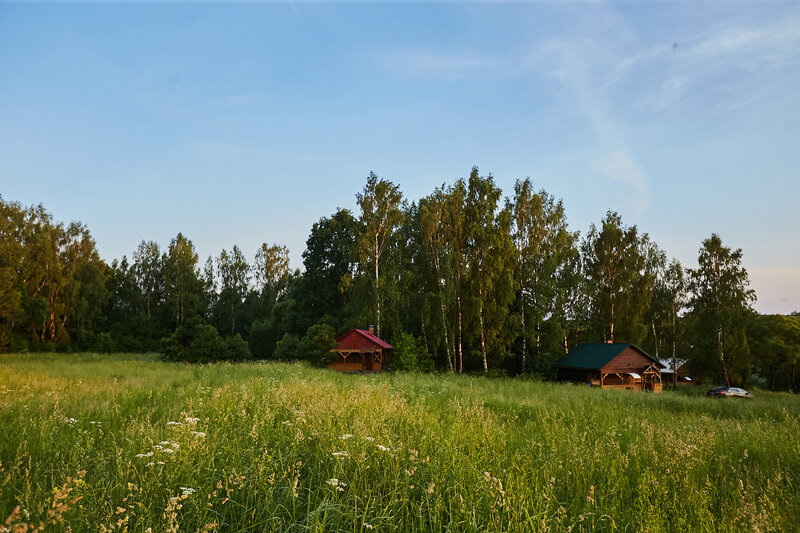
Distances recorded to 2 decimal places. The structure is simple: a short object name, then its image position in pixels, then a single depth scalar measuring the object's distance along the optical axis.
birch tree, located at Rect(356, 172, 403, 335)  31.94
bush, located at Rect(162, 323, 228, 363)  31.36
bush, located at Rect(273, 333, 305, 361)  33.29
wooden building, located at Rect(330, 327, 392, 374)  30.53
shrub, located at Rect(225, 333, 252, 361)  36.38
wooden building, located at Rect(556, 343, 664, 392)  30.00
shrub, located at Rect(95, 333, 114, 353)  47.41
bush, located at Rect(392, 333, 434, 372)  28.33
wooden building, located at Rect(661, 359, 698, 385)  46.47
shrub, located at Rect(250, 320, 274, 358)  50.16
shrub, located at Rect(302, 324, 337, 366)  29.09
